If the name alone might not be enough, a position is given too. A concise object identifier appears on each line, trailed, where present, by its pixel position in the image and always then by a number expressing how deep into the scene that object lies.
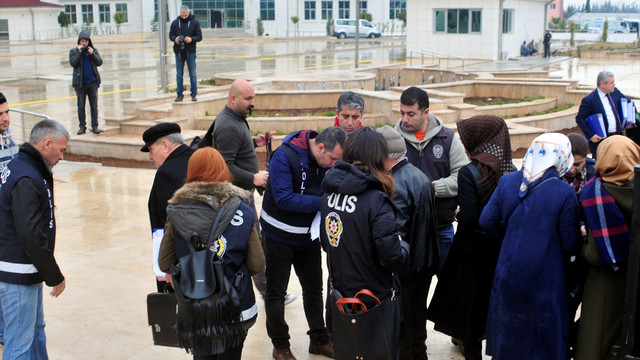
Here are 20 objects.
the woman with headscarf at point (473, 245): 4.33
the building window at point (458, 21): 32.19
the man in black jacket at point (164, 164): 4.51
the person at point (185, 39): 13.30
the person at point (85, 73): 12.42
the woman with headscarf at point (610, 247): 3.66
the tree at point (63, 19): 58.41
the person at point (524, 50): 34.88
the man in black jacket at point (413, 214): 4.19
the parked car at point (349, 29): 56.94
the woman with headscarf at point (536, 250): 3.77
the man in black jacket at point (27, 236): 4.13
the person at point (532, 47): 35.31
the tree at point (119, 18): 58.88
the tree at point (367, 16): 62.28
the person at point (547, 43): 34.96
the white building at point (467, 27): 31.77
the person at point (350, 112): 5.26
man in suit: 9.14
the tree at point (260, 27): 60.00
